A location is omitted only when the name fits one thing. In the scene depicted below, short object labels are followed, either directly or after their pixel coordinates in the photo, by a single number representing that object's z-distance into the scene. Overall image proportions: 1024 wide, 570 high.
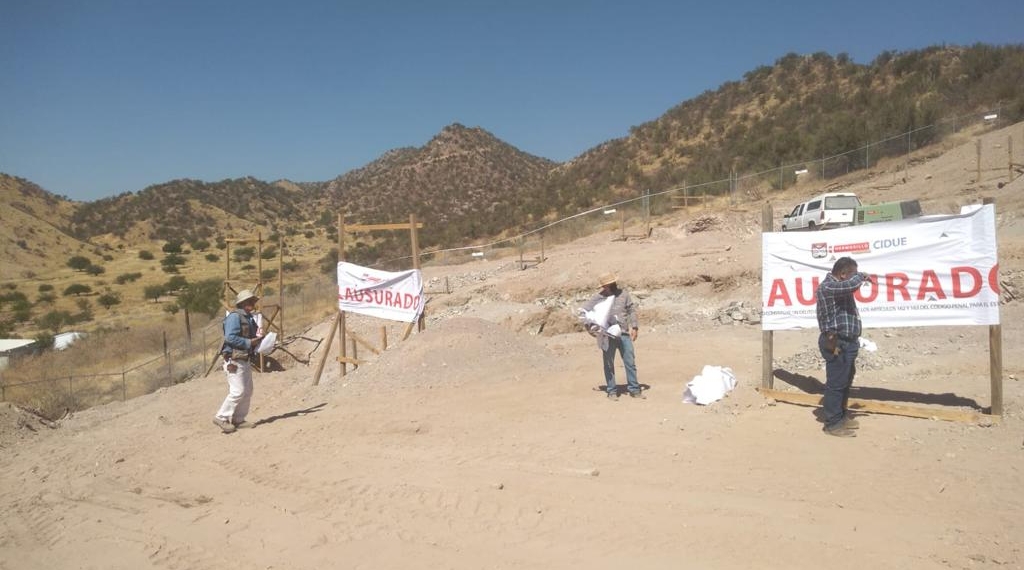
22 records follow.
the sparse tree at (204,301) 27.61
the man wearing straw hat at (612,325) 7.85
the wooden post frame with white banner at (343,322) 10.44
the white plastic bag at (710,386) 7.37
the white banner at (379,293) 10.63
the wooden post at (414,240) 10.39
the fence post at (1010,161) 21.03
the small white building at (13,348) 20.07
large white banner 6.21
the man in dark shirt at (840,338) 6.06
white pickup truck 21.67
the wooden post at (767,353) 7.32
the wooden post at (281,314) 15.43
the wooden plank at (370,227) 10.79
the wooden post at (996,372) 5.94
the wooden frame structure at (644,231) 28.00
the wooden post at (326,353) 10.32
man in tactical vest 8.06
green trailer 19.22
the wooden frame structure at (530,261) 24.50
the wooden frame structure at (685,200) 32.25
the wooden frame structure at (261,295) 15.30
